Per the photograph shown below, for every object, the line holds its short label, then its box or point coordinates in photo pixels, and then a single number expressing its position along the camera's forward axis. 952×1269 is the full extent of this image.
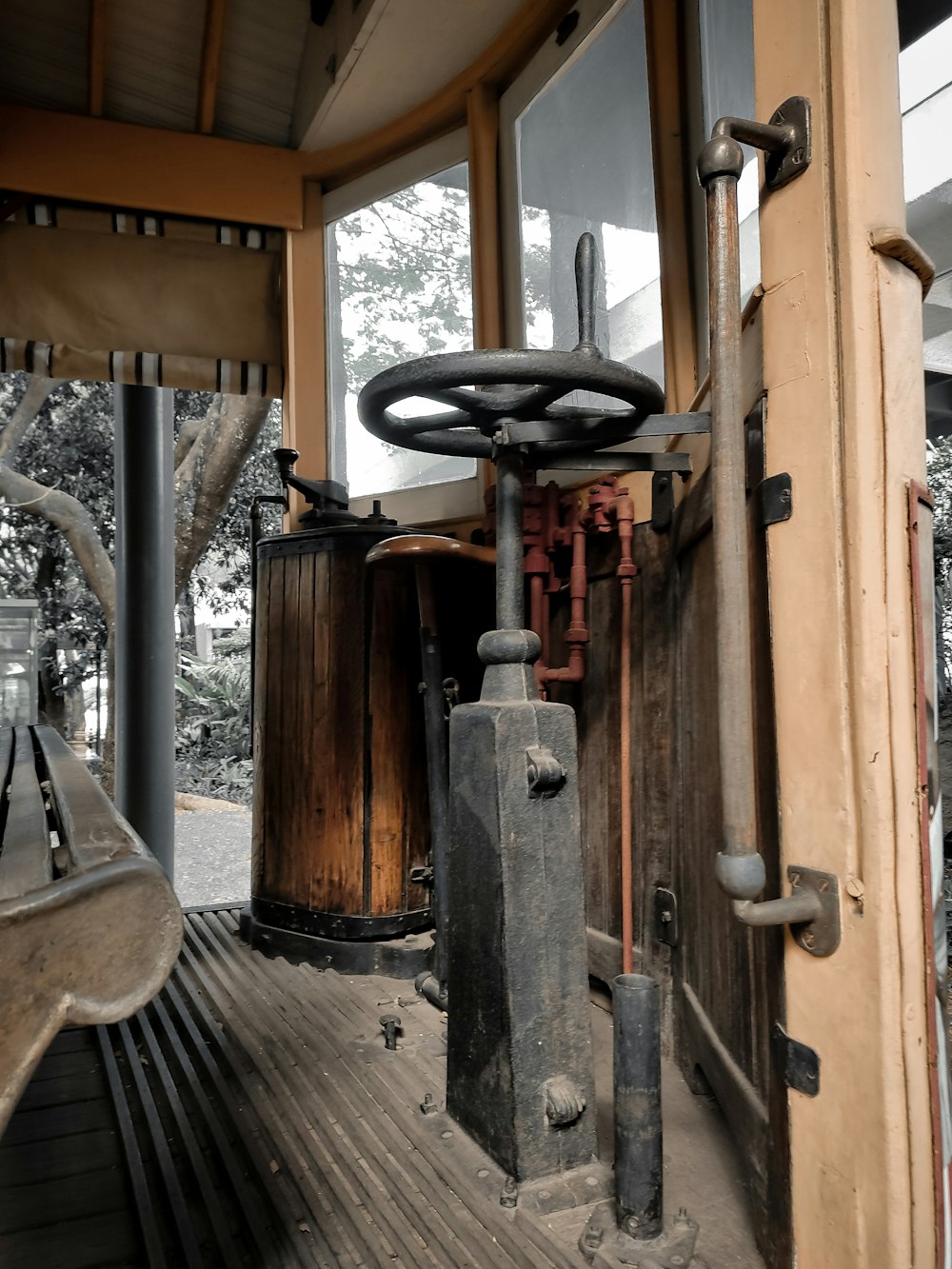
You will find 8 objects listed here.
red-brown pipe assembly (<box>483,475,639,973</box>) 1.40
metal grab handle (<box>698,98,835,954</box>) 0.83
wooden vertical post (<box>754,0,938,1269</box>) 0.78
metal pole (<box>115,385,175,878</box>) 3.55
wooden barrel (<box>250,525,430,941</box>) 2.22
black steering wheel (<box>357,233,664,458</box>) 1.12
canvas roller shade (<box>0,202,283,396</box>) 2.68
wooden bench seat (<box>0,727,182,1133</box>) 0.47
